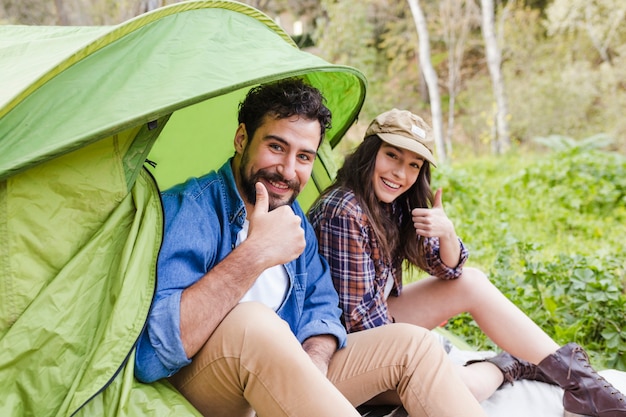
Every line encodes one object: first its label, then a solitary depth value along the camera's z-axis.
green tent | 1.33
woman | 1.96
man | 1.42
